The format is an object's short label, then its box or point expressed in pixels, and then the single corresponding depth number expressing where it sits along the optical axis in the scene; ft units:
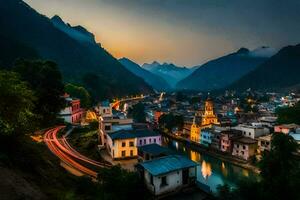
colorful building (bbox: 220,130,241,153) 186.55
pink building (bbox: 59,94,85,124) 202.90
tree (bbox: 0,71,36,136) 63.00
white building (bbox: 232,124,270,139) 185.72
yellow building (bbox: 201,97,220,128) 250.98
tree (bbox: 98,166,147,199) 66.49
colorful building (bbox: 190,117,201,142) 227.36
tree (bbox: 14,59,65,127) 122.42
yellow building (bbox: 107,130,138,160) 135.13
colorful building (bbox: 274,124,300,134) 177.72
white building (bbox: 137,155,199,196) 72.37
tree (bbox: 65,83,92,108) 255.39
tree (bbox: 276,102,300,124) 212.43
